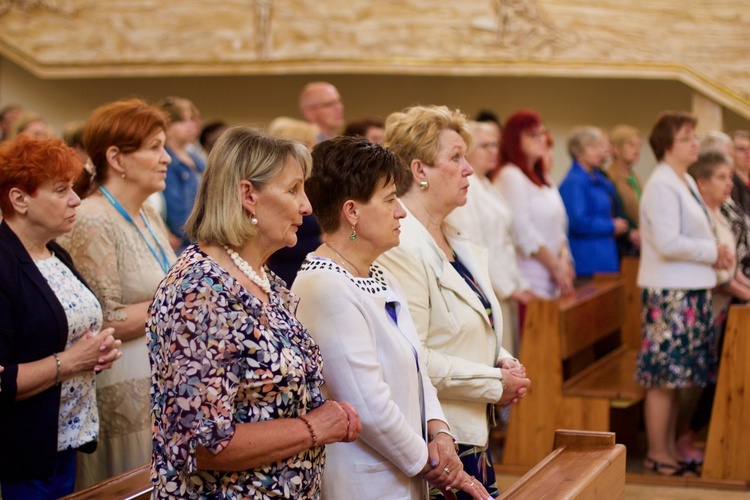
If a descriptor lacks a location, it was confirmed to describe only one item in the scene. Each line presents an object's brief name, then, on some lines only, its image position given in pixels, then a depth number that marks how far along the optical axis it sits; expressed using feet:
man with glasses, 17.78
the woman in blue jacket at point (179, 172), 16.90
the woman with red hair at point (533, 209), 17.22
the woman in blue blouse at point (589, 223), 19.72
